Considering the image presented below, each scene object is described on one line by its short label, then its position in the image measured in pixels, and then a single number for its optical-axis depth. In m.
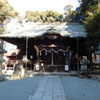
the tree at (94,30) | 7.44
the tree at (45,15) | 27.49
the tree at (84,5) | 12.99
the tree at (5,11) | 15.98
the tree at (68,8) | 30.23
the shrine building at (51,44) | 10.15
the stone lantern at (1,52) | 6.74
